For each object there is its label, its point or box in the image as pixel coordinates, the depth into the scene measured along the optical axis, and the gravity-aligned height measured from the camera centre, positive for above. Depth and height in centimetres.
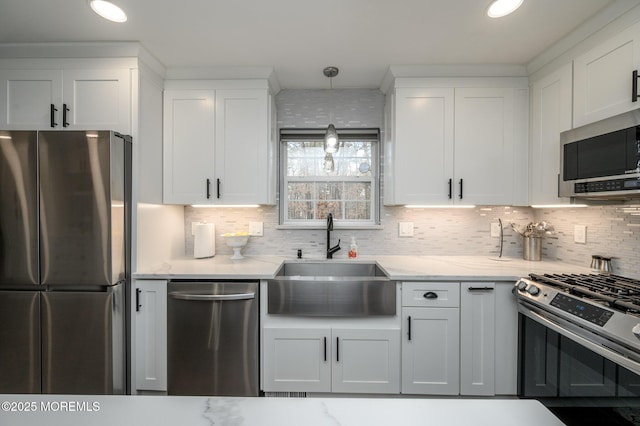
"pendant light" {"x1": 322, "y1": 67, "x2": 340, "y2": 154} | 198 +52
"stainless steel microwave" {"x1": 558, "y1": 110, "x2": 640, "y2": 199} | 135 +28
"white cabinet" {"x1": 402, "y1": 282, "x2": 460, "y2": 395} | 183 -86
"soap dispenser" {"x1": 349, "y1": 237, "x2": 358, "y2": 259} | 250 -34
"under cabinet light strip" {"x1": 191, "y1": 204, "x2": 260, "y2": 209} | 228 +4
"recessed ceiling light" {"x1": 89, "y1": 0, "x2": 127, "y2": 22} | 154 +110
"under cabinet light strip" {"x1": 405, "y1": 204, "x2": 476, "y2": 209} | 223 +5
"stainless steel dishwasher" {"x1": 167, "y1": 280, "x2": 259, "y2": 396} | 183 -83
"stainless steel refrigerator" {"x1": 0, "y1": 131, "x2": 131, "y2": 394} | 171 -30
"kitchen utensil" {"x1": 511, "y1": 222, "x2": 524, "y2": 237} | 245 -14
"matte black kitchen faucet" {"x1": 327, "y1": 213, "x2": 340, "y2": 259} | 244 -26
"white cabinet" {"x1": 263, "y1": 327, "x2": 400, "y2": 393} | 184 -96
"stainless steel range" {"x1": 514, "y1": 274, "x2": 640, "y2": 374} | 111 -45
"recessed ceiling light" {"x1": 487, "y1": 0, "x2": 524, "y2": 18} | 151 +110
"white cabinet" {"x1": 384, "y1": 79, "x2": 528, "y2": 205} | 219 +52
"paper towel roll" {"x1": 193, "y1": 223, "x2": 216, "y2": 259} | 239 -26
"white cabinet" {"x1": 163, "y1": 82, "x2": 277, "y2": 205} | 224 +53
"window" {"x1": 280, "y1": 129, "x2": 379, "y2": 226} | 267 +26
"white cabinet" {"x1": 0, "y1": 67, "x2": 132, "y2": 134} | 194 +74
